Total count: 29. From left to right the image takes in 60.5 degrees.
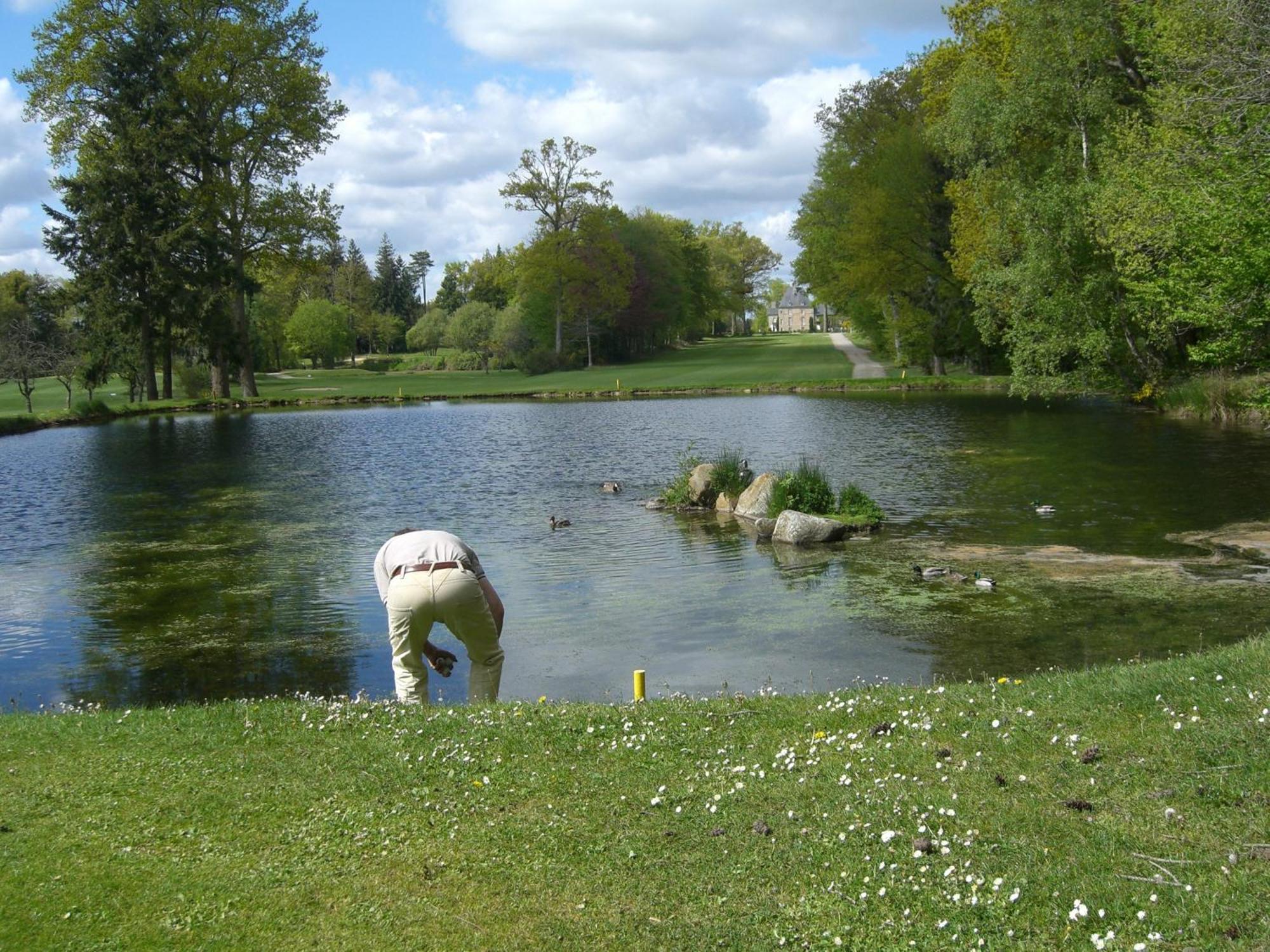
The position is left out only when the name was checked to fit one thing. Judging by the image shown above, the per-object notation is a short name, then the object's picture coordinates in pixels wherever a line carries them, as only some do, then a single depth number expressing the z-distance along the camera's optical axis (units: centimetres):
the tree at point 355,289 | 12275
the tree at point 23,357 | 5406
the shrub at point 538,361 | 8750
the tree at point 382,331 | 12250
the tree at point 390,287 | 13400
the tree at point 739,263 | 15862
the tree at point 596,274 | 8812
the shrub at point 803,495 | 2431
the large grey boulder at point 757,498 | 2505
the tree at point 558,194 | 8562
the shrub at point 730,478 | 2723
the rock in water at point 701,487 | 2705
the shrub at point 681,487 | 2717
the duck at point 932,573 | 1770
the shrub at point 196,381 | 6944
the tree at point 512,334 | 9012
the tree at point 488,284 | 10644
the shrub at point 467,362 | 9850
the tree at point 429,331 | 11438
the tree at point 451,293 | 12675
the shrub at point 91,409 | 5643
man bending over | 989
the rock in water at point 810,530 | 2217
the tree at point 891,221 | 6038
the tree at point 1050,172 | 3766
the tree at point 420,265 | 16438
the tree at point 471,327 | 10006
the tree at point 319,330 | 10288
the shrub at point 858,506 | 2314
